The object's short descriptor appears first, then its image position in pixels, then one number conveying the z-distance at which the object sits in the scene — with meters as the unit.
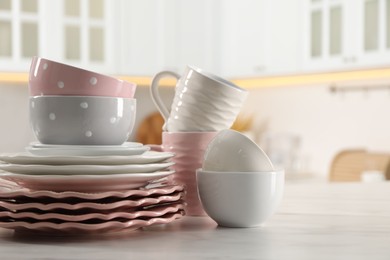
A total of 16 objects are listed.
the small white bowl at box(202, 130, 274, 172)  1.10
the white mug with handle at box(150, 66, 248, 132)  1.17
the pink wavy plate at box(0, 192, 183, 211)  1.02
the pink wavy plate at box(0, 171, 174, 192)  1.04
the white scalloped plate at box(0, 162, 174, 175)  1.04
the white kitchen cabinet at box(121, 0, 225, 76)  4.46
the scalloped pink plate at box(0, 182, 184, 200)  1.02
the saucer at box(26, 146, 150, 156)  1.07
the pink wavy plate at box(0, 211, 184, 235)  1.02
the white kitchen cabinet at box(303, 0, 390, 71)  3.64
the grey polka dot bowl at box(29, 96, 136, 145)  1.09
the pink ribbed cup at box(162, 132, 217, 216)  1.20
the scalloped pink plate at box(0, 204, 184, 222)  1.02
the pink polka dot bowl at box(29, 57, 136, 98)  1.09
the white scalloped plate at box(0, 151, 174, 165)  1.05
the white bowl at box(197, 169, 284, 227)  1.10
